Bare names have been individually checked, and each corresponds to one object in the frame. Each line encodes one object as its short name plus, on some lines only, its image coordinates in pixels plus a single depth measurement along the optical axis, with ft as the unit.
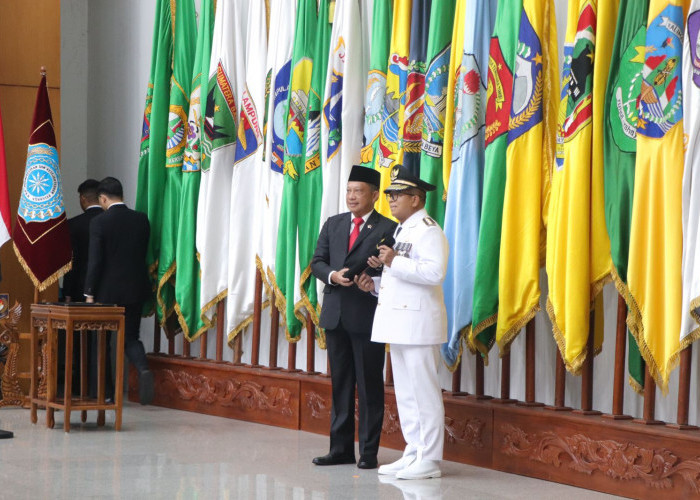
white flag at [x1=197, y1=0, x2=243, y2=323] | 40.75
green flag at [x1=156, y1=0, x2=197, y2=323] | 42.72
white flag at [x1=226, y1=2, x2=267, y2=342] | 39.78
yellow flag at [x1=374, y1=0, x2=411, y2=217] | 33.11
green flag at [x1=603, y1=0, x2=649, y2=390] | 26.35
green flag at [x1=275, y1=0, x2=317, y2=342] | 37.05
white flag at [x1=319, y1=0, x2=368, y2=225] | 35.13
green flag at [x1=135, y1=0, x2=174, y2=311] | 43.27
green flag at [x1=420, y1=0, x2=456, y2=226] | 31.82
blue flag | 30.66
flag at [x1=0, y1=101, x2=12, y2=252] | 41.27
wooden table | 34.29
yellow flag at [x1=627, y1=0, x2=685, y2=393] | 25.31
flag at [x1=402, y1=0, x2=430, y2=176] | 32.47
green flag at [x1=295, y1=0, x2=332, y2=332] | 36.35
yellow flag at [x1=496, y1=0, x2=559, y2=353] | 29.12
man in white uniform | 26.94
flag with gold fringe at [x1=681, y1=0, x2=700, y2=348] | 24.67
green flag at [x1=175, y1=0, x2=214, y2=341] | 41.59
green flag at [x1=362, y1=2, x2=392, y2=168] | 33.95
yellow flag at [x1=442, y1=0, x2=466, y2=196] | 31.34
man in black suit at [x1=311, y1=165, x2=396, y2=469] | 29.03
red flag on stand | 41.48
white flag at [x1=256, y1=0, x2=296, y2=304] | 37.94
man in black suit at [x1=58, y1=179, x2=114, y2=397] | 43.18
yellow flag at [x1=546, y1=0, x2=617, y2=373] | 27.33
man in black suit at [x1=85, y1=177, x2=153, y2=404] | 40.43
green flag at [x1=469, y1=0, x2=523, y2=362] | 29.82
